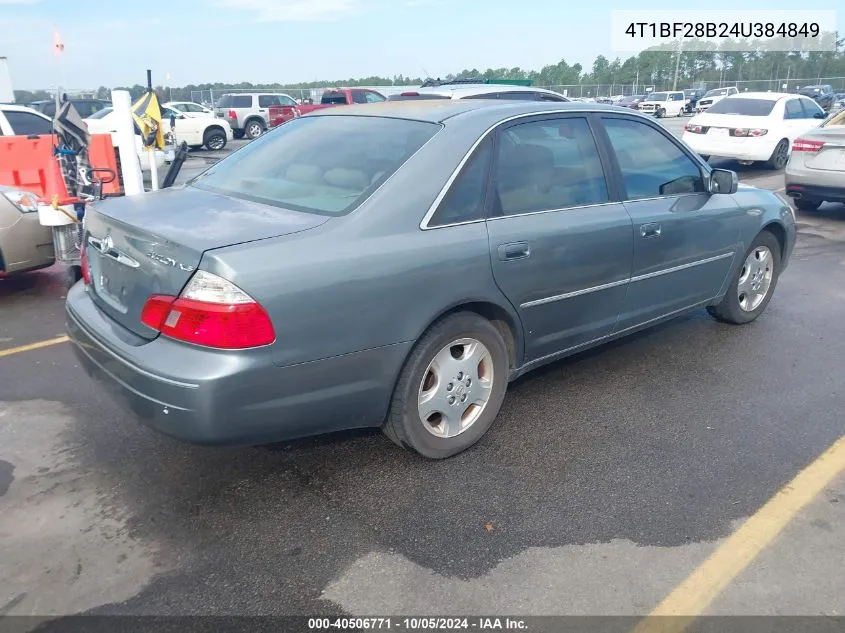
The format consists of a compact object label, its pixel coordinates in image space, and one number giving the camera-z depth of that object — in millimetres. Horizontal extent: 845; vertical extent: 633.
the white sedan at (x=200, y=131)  21016
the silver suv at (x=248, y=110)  25234
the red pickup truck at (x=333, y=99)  22703
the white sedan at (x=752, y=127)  13070
